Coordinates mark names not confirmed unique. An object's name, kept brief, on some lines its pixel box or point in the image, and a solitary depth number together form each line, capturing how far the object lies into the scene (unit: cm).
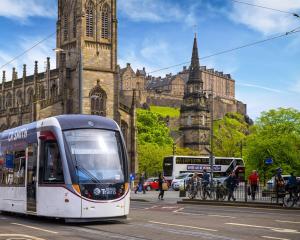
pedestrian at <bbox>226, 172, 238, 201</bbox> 3178
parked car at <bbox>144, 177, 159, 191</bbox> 6725
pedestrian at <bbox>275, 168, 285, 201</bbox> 2818
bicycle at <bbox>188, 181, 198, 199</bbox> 3634
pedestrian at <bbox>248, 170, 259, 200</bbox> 3278
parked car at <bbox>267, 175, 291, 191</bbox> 3855
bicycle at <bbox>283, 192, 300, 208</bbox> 2703
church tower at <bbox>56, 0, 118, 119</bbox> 7388
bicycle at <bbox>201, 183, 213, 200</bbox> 3488
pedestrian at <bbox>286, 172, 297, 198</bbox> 2695
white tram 1686
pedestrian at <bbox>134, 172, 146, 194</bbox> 5608
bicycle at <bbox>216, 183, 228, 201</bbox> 3312
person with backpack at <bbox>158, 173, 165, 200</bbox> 3909
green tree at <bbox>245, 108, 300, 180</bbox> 7625
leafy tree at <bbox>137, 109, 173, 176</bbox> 10625
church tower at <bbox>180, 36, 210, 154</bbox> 13712
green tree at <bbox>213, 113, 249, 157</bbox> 11956
